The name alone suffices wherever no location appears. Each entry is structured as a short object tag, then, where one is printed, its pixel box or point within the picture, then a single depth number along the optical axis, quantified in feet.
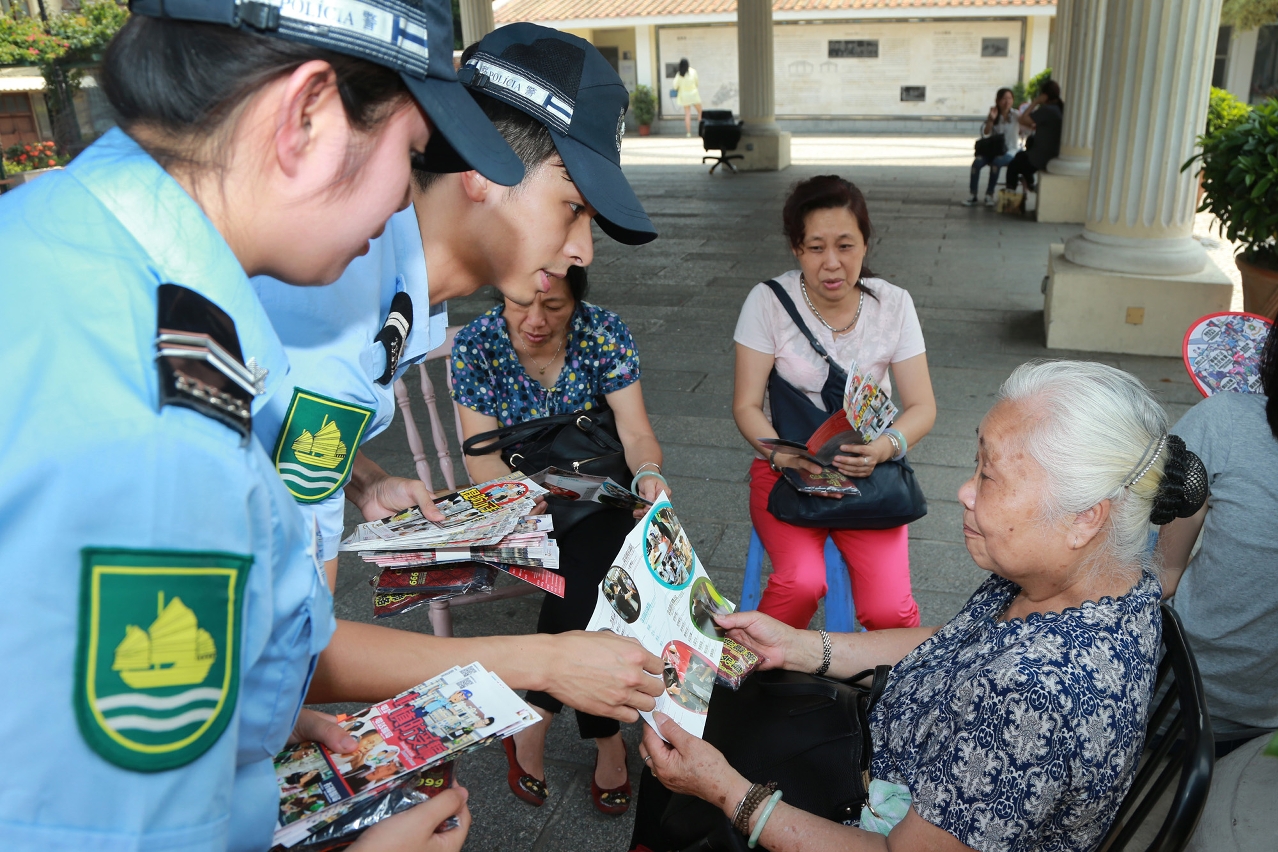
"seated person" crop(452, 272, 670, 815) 9.17
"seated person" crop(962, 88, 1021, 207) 40.55
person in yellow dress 80.64
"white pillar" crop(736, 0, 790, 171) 50.29
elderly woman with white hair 4.71
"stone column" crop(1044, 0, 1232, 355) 19.49
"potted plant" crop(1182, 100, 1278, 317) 16.37
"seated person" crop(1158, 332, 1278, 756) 6.25
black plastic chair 4.30
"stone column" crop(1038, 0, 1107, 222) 36.06
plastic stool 9.51
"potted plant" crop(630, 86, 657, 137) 85.35
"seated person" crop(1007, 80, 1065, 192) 38.22
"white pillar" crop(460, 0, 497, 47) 41.47
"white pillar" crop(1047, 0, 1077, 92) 46.50
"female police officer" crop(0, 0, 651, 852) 2.31
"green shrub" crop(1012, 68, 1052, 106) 51.57
